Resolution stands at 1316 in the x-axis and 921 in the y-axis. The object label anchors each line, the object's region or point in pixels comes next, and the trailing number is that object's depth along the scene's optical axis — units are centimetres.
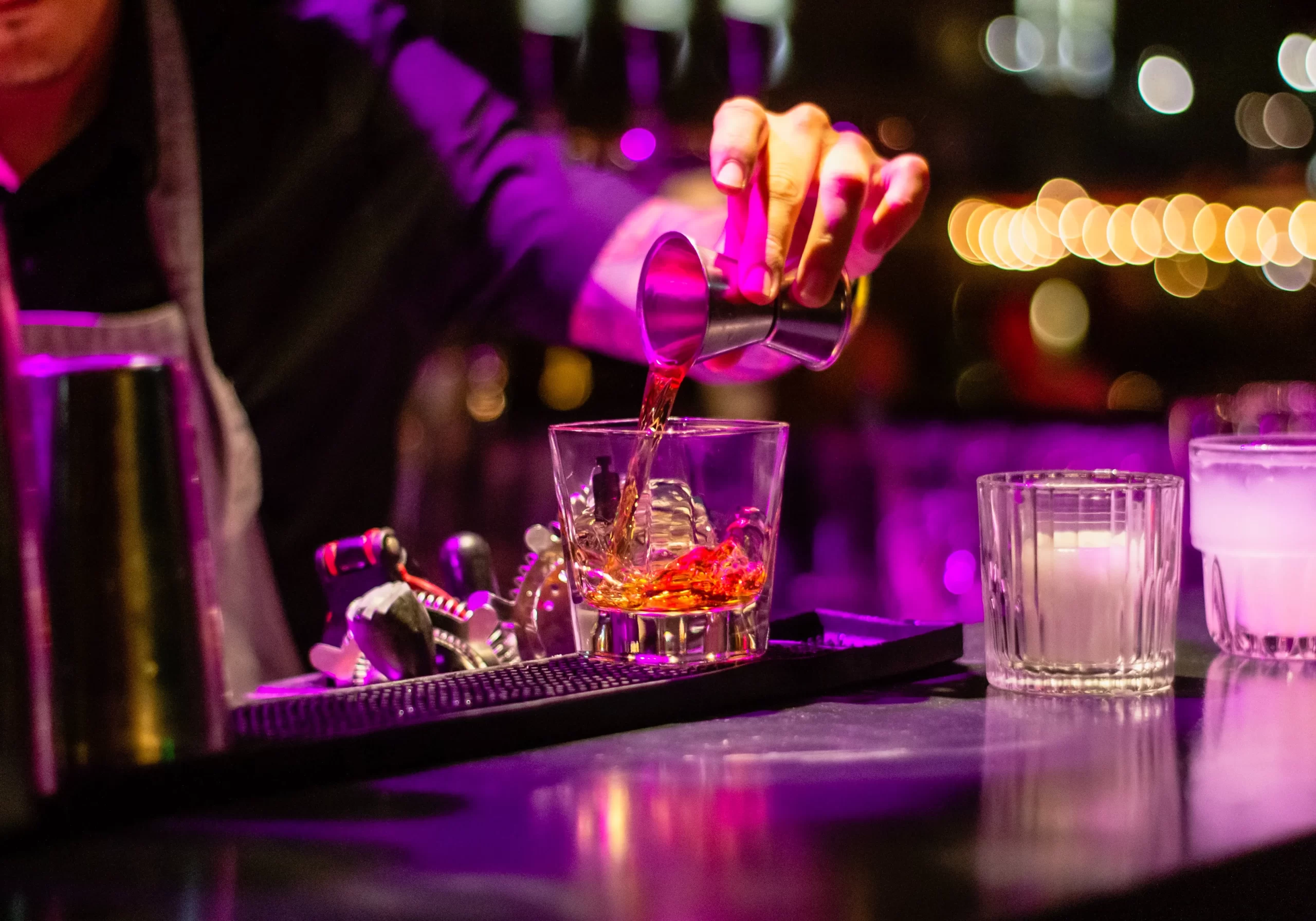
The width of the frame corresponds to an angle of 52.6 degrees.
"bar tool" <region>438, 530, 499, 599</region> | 113
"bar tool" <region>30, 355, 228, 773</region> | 67
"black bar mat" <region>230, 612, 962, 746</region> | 81
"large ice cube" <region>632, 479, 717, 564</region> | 97
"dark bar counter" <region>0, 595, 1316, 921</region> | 58
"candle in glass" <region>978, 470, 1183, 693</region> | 98
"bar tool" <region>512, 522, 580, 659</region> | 107
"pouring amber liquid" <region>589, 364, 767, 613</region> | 97
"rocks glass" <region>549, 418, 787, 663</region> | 96
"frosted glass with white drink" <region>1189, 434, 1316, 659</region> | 107
